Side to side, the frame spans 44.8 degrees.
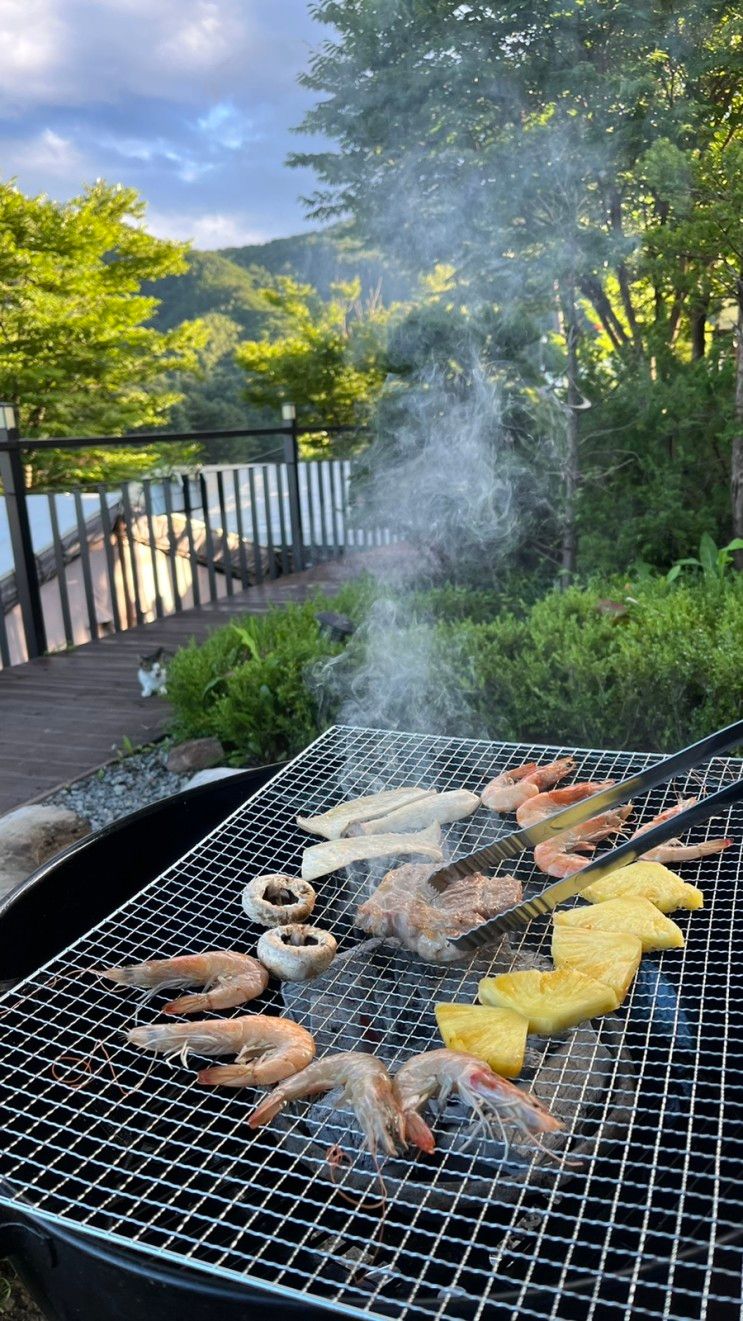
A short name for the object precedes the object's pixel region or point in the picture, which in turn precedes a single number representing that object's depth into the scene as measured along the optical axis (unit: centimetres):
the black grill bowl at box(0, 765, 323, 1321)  111
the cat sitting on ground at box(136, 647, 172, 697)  492
